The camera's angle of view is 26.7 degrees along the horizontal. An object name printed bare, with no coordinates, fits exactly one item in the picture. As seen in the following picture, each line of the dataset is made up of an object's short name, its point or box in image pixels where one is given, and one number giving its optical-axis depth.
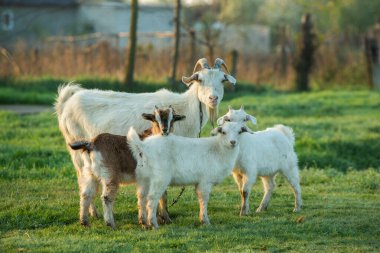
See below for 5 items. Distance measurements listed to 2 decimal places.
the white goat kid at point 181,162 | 9.29
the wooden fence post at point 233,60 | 28.30
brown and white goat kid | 9.24
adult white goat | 10.58
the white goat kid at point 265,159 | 10.32
